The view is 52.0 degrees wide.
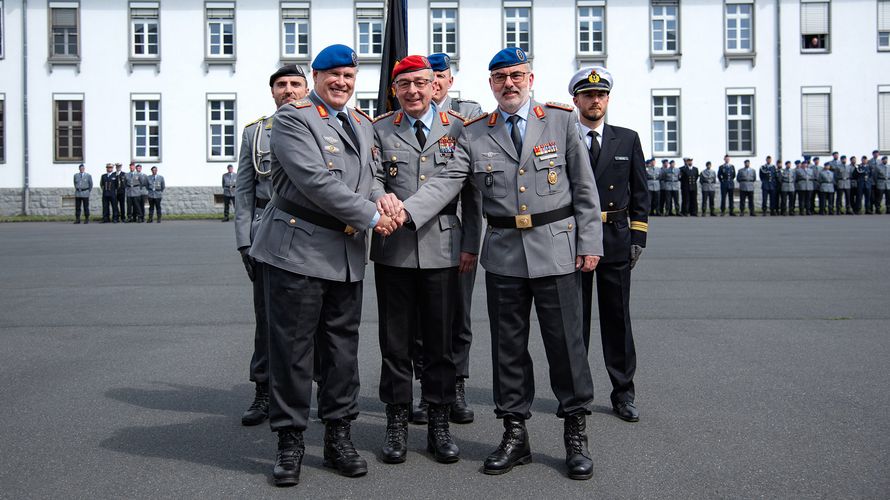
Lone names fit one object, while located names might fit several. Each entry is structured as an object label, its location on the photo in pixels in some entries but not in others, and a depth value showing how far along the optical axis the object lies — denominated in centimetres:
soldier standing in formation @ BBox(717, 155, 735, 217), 3375
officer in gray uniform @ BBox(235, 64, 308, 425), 576
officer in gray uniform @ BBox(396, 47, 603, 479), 489
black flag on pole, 684
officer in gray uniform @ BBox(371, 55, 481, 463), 510
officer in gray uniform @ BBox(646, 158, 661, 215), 3300
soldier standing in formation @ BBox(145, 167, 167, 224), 3300
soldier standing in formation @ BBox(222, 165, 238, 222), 3225
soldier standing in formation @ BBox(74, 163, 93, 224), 3232
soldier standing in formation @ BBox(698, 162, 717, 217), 3366
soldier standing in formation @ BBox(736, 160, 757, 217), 3347
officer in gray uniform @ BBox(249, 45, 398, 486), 469
